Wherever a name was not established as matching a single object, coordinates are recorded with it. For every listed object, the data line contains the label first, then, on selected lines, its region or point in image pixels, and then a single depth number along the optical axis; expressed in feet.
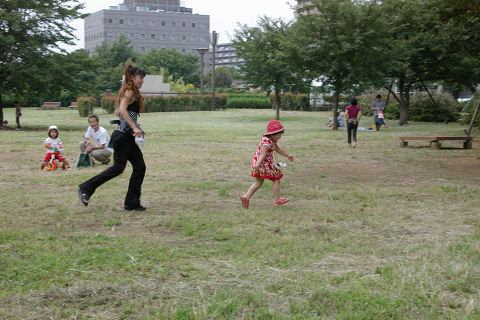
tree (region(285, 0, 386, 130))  80.79
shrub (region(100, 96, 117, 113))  147.43
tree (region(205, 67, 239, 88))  368.27
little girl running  23.18
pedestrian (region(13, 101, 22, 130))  83.19
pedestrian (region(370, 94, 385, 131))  83.41
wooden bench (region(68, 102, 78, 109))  188.67
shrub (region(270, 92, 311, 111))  163.43
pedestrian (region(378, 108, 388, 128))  83.33
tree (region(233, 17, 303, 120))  110.37
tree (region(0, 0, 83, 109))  76.64
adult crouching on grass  37.70
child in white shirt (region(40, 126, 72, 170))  37.01
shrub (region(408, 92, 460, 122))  104.78
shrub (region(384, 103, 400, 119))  116.73
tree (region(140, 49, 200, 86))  318.65
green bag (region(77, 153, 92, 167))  38.58
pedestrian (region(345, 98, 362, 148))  54.34
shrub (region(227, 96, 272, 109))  178.40
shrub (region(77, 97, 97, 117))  136.87
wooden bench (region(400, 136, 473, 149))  49.45
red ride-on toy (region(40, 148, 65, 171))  36.45
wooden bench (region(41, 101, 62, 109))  189.94
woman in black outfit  21.68
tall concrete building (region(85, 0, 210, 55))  504.43
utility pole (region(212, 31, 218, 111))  154.14
